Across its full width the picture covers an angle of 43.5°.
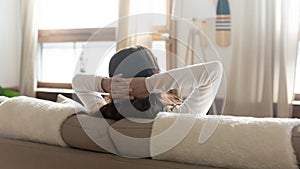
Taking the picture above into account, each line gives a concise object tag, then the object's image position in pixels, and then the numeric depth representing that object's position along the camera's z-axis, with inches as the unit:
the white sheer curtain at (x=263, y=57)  102.8
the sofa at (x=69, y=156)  41.4
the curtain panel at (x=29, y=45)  146.1
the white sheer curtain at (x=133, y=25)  110.8
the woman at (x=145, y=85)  45.3
